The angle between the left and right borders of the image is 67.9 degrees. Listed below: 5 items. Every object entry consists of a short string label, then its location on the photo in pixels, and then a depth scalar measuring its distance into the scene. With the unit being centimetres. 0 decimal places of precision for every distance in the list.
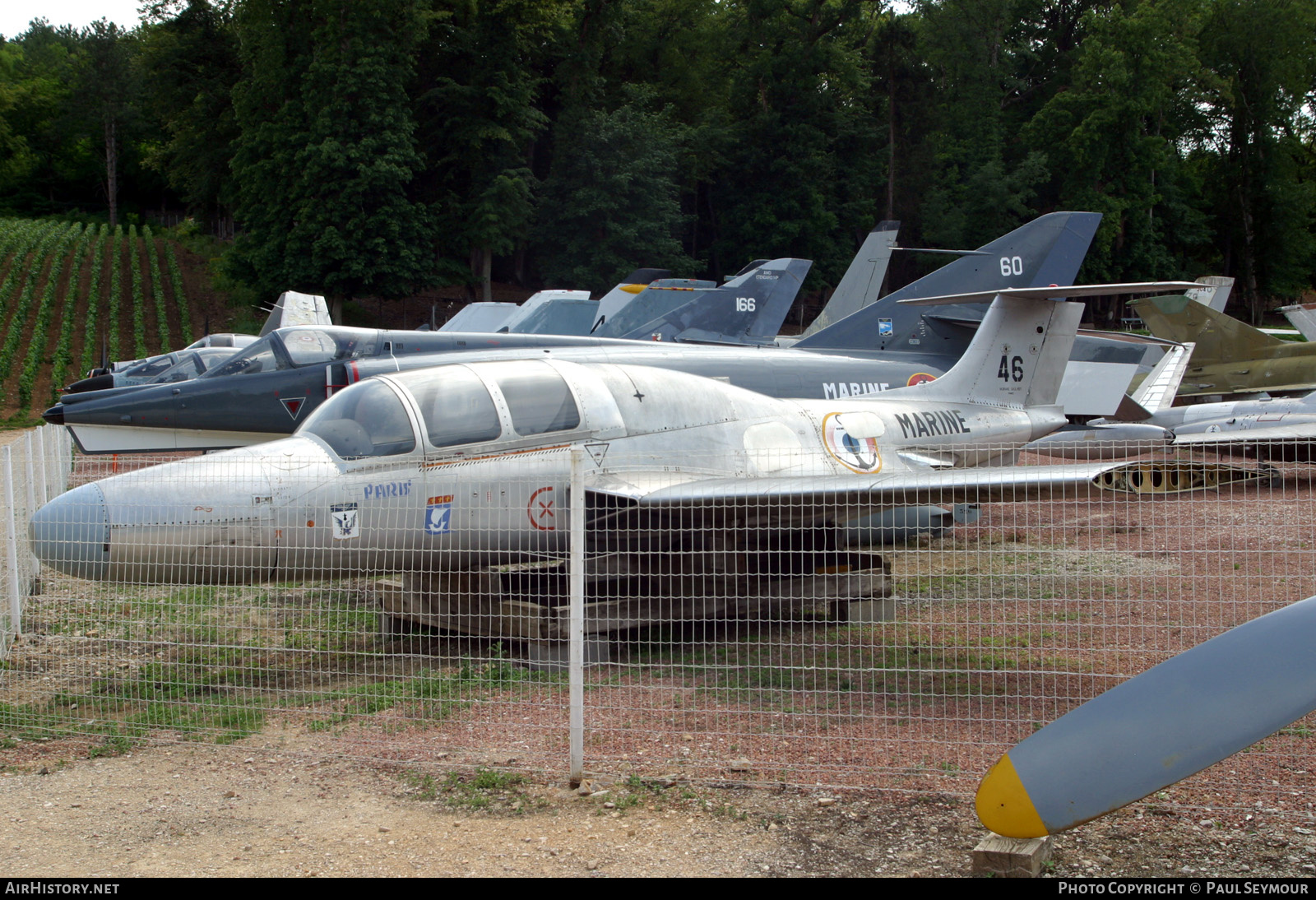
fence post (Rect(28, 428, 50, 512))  817
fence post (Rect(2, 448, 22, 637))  636
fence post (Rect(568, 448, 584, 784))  461
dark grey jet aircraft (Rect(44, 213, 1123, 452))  1138
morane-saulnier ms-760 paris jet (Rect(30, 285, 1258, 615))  572
